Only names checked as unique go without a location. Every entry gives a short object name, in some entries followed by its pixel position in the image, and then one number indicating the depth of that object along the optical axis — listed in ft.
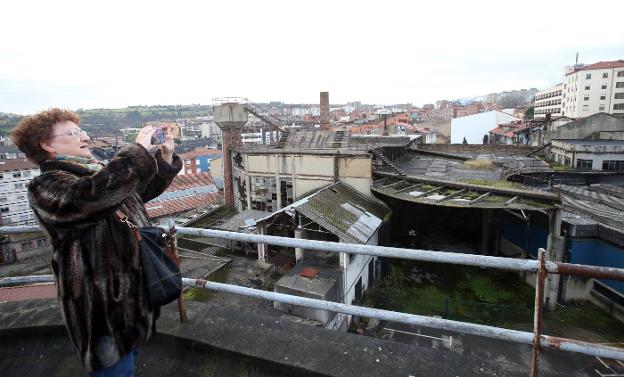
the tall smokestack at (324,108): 140.67
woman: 5.61
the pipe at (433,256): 6.09
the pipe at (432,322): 6.36
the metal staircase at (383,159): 65.57
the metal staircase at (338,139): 71.72
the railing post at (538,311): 6.32
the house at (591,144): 82.12
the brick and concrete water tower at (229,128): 81.66
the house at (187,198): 115.96
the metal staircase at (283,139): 76.73
